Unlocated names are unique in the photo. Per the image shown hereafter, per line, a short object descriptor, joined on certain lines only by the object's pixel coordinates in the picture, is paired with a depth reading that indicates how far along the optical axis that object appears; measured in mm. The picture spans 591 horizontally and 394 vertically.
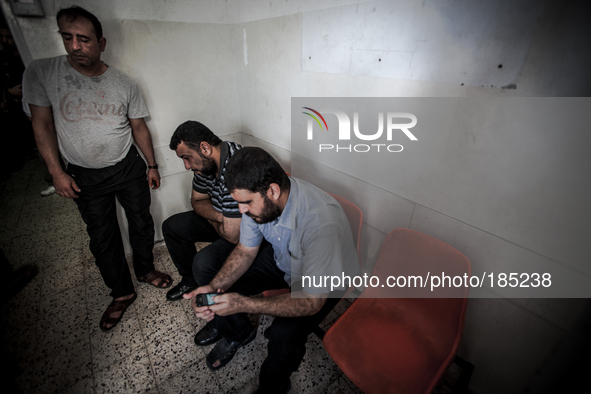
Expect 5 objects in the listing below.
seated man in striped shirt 1717
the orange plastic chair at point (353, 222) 1508
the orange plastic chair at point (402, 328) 1145
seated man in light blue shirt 1217
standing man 1601
